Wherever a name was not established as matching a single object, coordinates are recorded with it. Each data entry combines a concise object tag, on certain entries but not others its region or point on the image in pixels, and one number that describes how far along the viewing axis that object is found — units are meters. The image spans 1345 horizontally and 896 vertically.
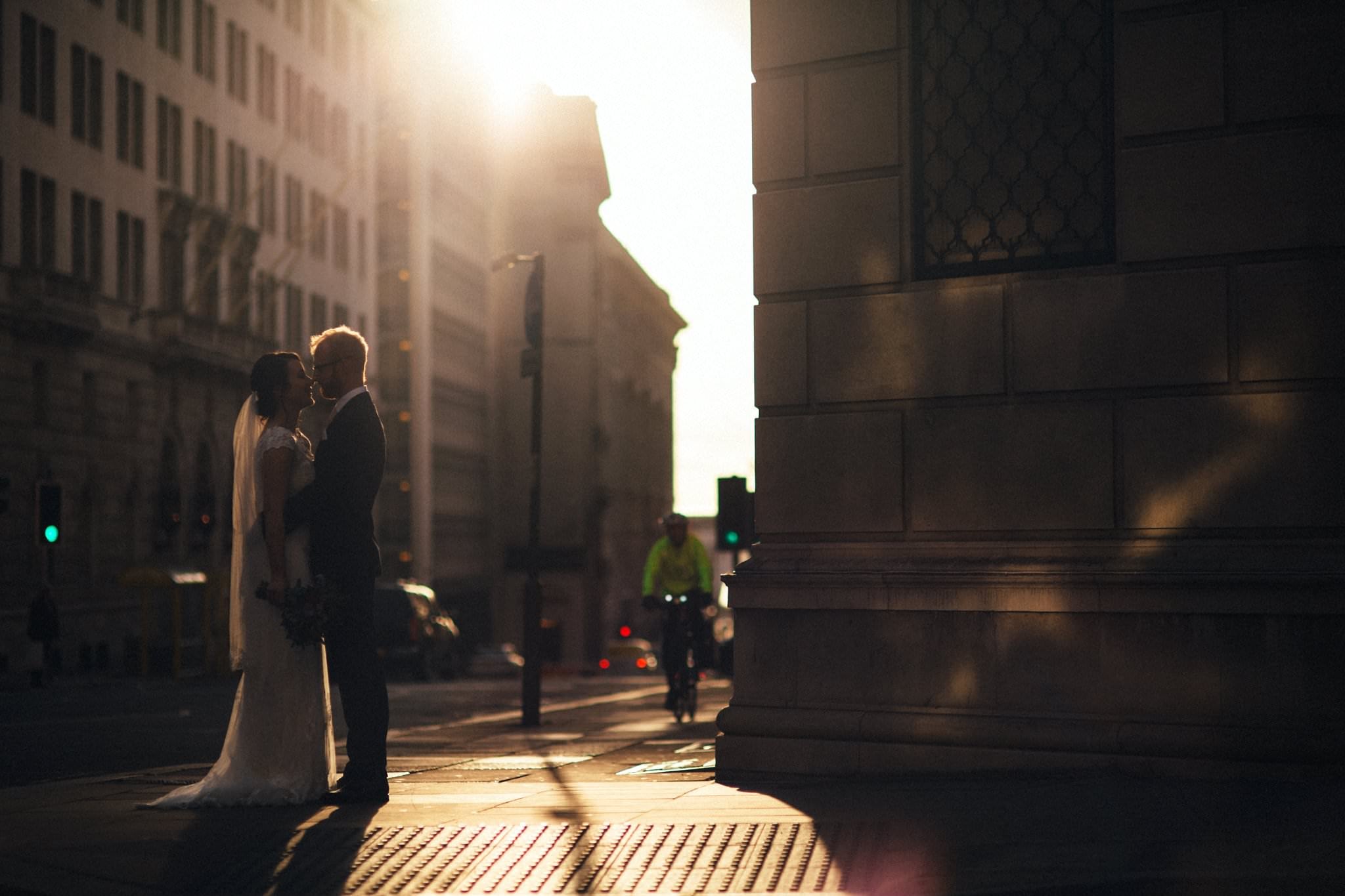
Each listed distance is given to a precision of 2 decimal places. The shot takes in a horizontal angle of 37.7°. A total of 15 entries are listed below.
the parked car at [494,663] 51.94
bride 8.40
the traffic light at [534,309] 16.51
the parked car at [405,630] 33.00
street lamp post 16.33
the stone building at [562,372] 90.62
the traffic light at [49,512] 30.62
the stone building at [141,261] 40.62
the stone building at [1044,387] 8.32
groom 8.39
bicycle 16.27
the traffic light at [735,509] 21.12
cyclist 16.53
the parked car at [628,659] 66.31
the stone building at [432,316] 76.19
